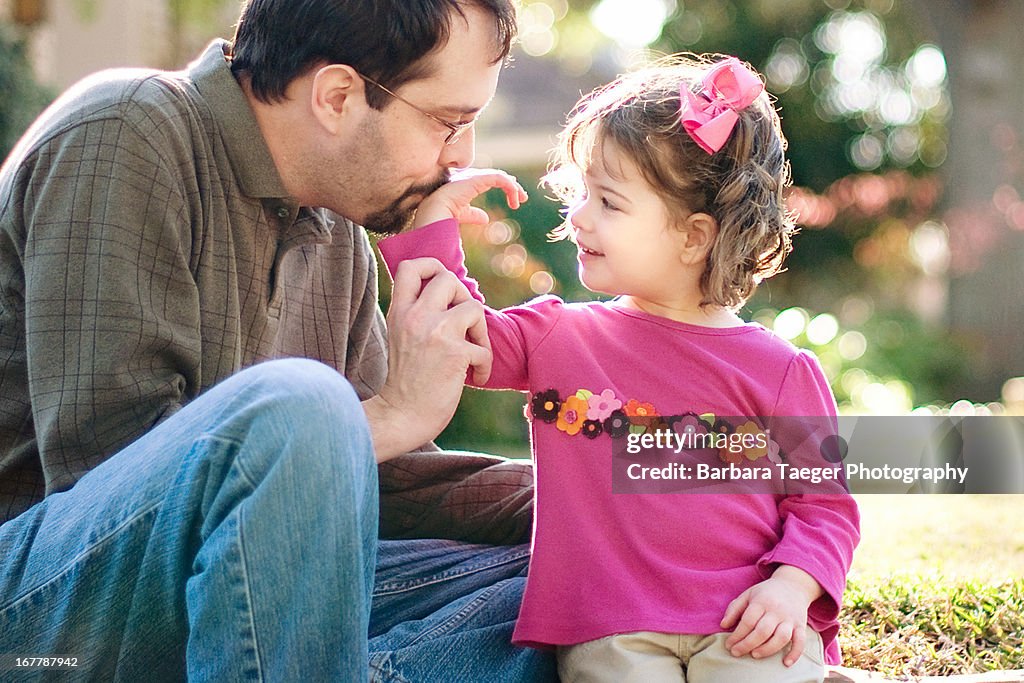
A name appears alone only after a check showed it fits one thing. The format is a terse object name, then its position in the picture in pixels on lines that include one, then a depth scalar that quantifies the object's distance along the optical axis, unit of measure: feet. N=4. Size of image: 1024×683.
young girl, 6.75
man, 5.06
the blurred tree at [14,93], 21.84
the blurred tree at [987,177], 28.96
